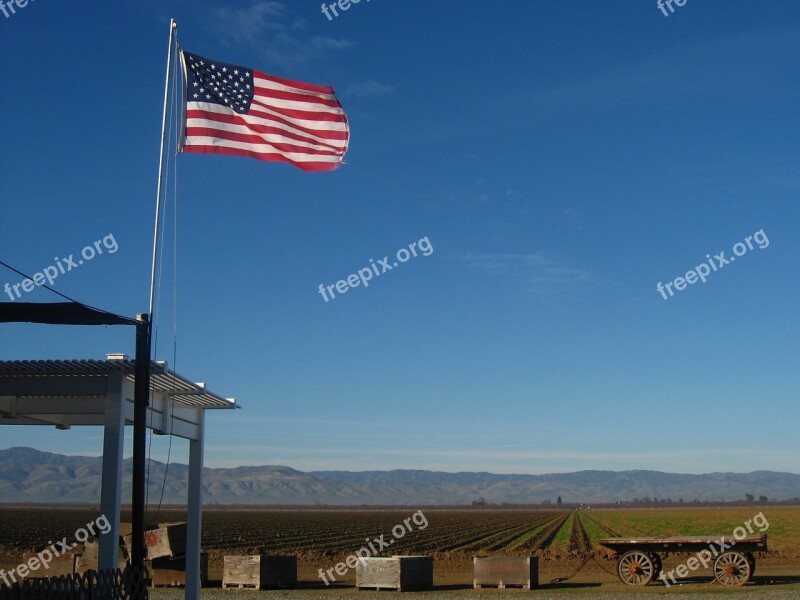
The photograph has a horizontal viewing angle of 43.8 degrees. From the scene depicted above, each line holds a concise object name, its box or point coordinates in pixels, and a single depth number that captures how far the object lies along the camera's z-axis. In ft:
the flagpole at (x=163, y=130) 44.96
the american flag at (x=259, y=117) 46.50
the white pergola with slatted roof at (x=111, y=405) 44.70
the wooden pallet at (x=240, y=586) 88.43
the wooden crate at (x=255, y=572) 88.38
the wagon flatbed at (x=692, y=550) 88.28
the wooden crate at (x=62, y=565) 80.23
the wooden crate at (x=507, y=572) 89.25
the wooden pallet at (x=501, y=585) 89.32
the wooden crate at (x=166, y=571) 87.56
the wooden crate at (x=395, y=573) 85.81
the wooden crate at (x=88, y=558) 78.28
